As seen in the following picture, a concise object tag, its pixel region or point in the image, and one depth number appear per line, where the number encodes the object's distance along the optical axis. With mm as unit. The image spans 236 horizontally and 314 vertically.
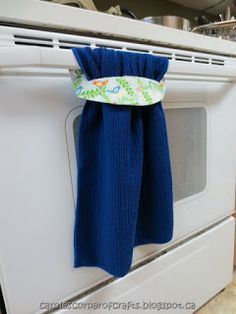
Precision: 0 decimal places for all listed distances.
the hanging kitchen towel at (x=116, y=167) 375
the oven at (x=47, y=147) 340
